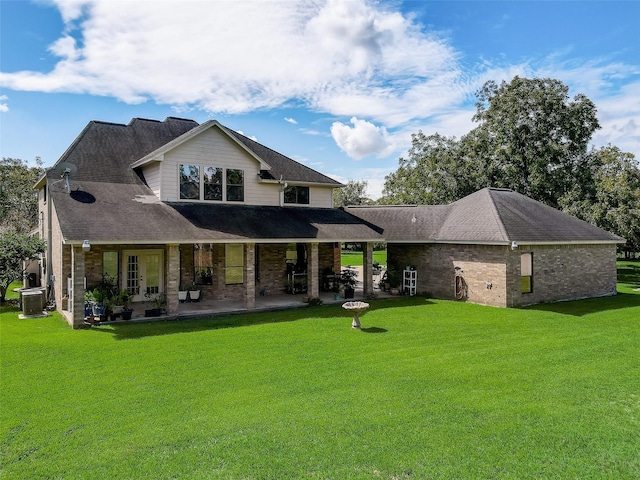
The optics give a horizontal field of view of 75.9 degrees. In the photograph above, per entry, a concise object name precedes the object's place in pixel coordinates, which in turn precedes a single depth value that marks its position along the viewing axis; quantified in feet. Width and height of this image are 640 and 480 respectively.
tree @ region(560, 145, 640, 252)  84.84
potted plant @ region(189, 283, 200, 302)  56.75
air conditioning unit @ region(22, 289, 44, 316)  47.57
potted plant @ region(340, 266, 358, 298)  61.41
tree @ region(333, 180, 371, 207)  221.05
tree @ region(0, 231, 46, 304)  55.21
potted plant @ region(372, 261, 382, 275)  102.74
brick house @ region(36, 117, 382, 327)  46.62
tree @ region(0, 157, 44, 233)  120.62
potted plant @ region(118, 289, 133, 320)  45.62
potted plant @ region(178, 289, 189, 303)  56.29
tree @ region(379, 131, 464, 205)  109.70
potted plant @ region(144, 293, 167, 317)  47.10
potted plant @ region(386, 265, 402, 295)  68.20
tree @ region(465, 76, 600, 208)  98.22
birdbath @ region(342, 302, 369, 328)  42.45
